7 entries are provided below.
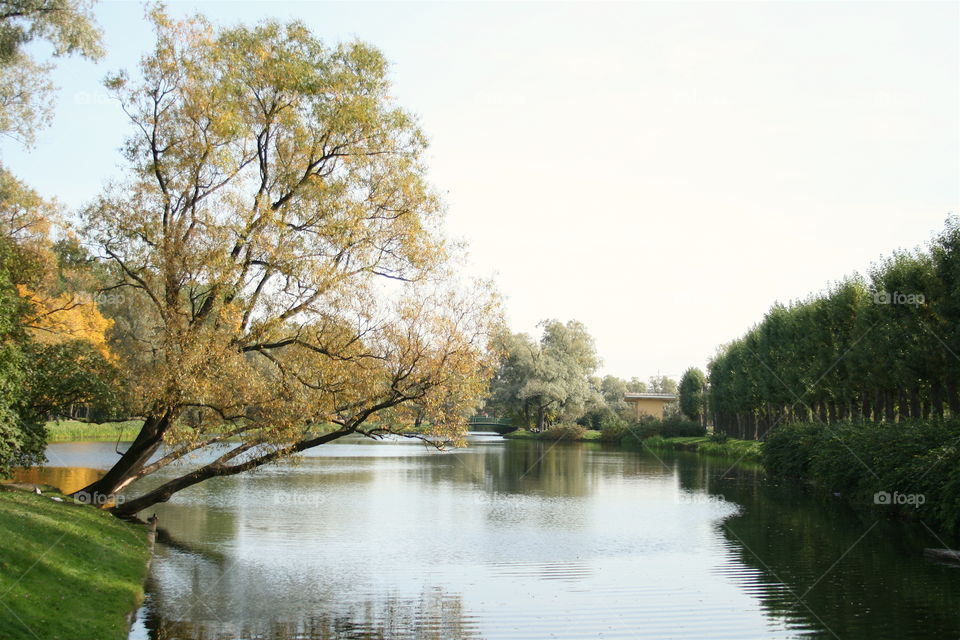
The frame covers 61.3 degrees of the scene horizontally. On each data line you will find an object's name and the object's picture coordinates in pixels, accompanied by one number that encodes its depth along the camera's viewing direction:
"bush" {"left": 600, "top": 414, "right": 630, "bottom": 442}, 85.19
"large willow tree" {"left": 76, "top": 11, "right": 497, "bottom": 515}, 21.75
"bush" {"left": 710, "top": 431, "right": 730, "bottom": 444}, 69.69
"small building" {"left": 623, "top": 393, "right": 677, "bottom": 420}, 106.56
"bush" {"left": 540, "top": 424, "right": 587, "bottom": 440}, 90.88
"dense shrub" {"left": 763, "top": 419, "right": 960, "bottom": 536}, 24.11
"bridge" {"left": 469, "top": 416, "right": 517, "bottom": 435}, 110.81
